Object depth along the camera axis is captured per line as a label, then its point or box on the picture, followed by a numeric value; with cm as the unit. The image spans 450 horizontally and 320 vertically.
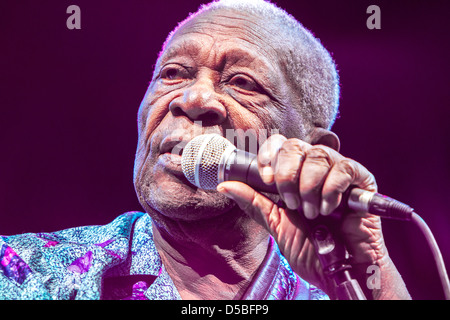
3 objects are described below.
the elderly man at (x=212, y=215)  113
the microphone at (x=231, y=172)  103
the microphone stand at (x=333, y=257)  107
